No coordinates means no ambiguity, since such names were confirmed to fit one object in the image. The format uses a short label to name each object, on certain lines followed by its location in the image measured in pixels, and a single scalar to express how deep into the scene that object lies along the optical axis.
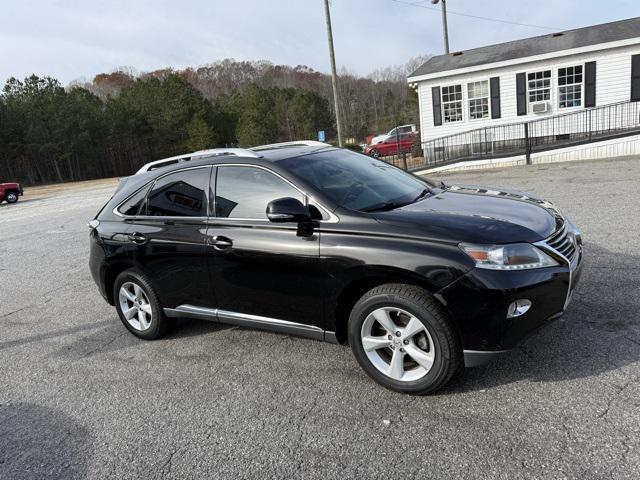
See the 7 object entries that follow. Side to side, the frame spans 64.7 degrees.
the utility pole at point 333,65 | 20.33
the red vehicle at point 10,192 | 25.62
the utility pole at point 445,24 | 28.48
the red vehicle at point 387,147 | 28.00
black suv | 3.14
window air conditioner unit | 18.56
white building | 17.62
